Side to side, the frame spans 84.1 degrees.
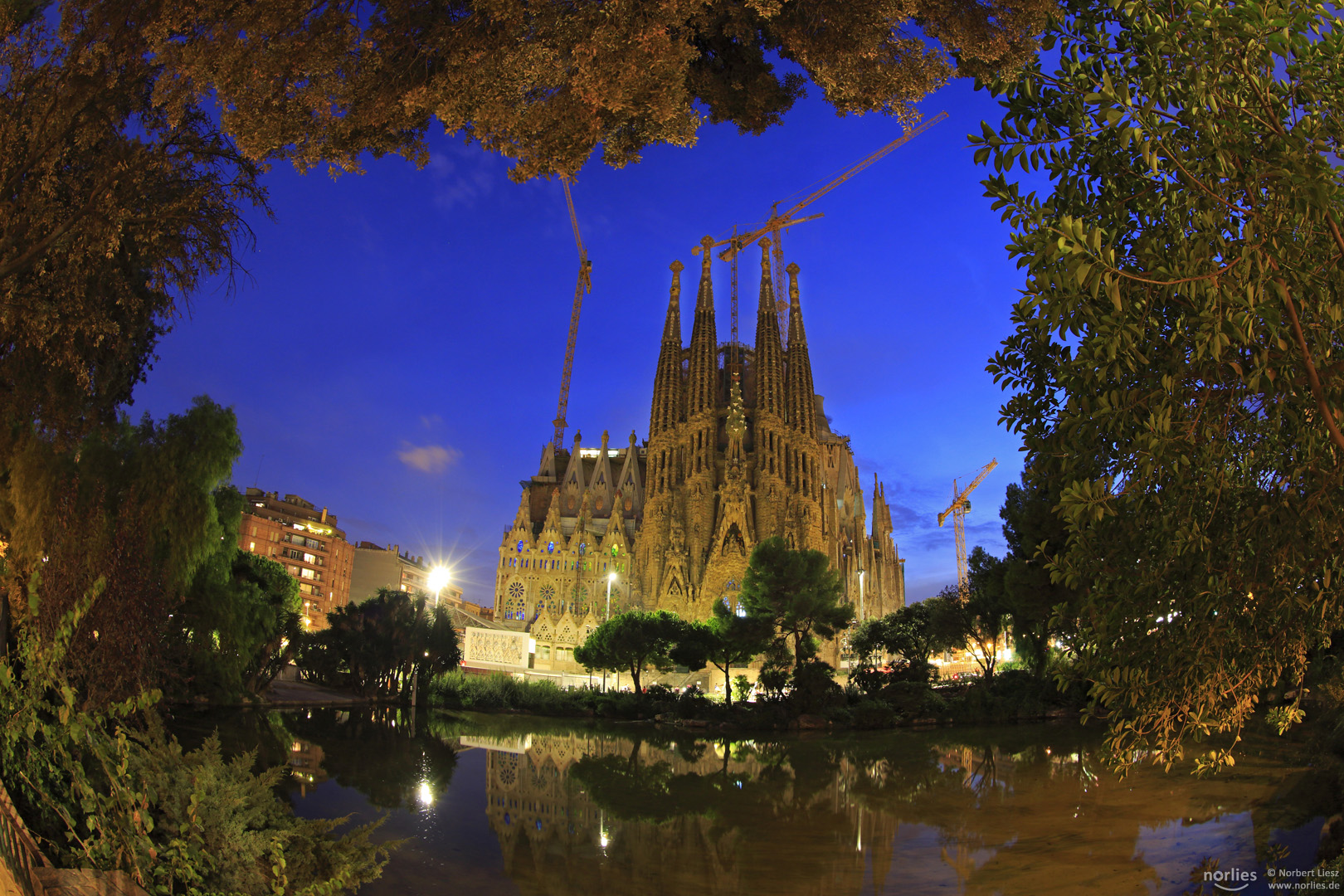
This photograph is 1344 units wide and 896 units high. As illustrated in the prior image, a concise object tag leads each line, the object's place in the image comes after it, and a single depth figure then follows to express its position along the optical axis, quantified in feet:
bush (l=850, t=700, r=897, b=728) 81.92
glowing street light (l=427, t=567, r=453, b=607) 86.28
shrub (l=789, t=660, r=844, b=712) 84.74
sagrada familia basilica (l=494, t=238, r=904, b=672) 178.70
